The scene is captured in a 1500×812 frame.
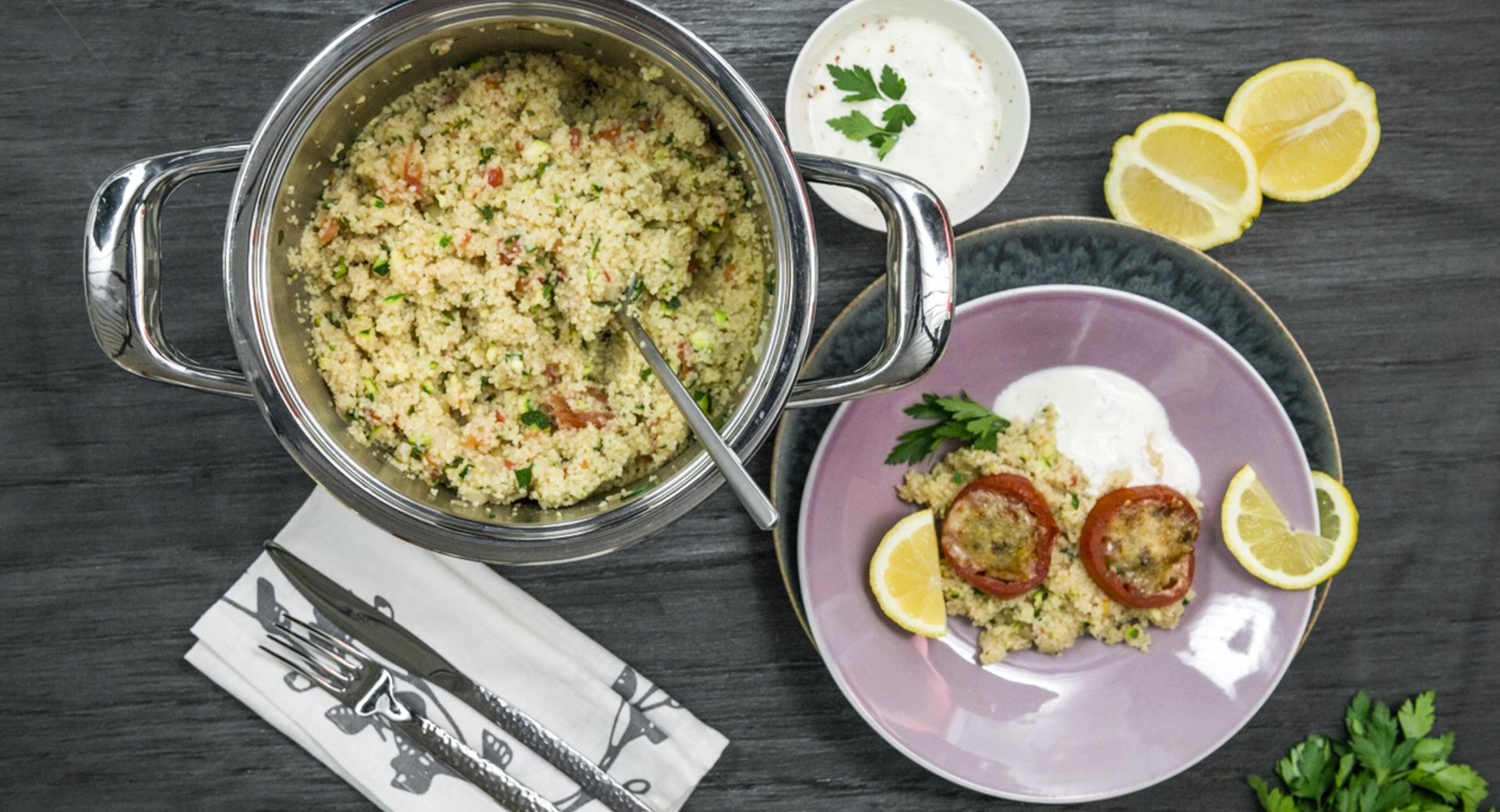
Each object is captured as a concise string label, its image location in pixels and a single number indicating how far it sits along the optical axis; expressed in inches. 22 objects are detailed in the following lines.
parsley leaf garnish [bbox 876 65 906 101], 32.7
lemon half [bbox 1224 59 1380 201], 33.4
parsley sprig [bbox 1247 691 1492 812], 33.9
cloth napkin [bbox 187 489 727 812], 33.0
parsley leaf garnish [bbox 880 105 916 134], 32.7
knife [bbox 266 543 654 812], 32.8
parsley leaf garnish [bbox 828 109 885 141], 32.5
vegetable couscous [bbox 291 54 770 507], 28.4
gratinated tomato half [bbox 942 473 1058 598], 31.8
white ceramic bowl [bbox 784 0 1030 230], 32.4
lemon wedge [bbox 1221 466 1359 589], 32.4
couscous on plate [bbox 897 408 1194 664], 32.3
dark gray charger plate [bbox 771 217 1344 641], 32.3
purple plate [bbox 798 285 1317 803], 32.0
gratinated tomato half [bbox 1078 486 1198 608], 32.0
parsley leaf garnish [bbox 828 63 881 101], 32.5
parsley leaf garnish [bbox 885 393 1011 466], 32.1
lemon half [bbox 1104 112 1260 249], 32.9
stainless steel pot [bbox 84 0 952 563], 27.1
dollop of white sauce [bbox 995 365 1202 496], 32.7
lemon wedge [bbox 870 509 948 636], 31.9
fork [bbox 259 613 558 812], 32.8
